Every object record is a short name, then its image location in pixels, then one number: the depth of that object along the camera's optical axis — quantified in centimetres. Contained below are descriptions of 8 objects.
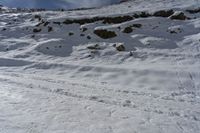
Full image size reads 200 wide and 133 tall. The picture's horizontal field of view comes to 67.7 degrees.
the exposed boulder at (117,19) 947
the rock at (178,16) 866
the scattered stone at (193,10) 941
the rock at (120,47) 713
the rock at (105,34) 819
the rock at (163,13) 932
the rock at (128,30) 824
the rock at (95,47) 757
